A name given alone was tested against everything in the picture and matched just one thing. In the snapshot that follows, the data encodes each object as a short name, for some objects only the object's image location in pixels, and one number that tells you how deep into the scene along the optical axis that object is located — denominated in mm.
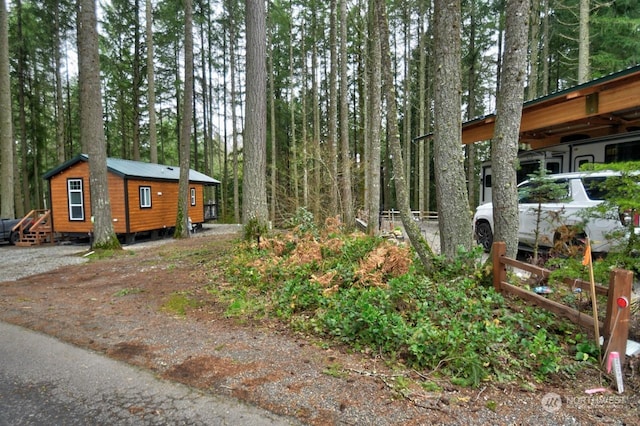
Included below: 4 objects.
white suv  5219
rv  6887
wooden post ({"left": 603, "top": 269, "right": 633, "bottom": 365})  2371
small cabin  12117
